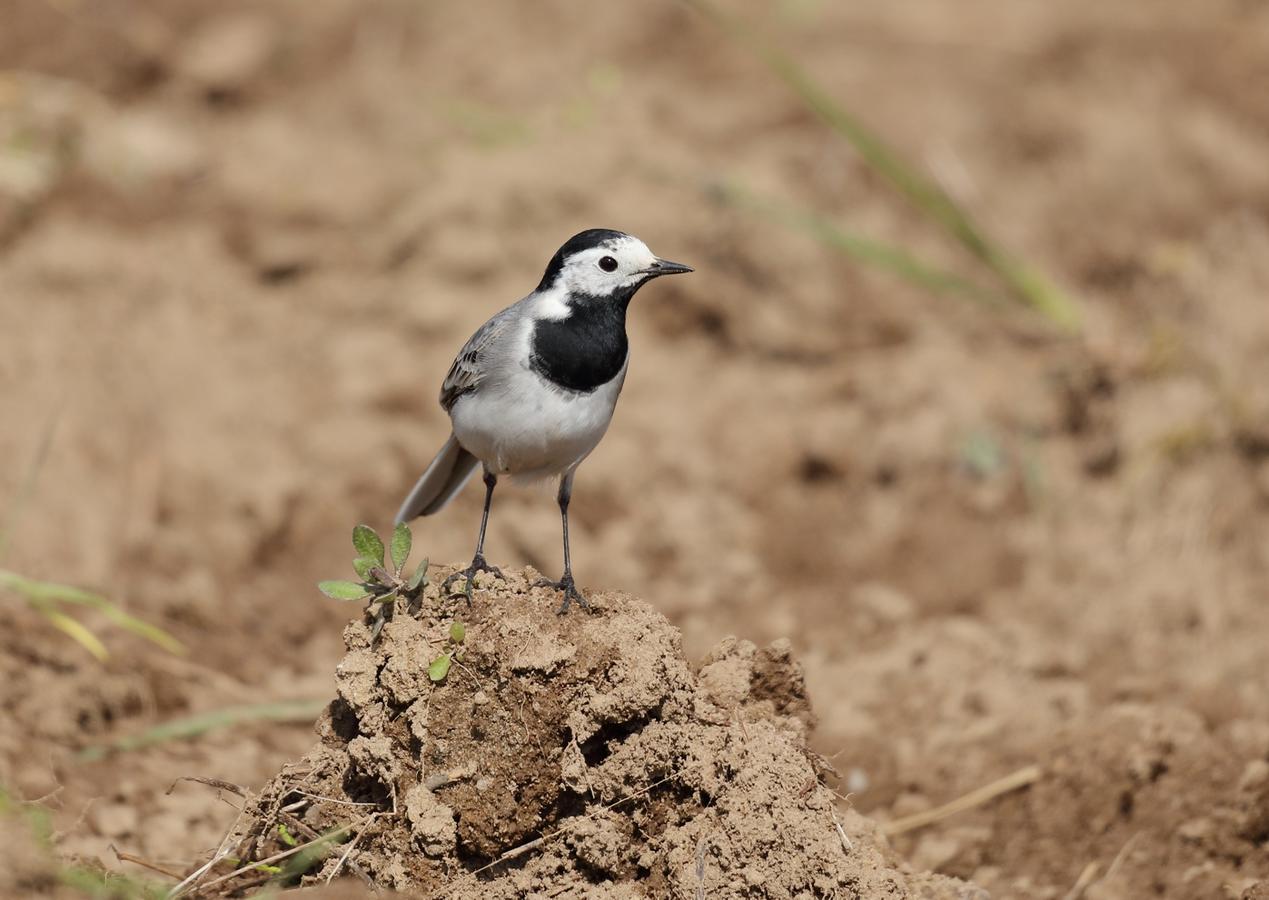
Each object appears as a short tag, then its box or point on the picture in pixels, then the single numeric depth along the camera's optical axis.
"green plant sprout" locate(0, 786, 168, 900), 7.95
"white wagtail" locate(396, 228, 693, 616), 10.47
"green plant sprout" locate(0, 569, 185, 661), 11.56
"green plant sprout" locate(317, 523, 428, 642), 8.92
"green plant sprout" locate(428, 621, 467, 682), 8.74
